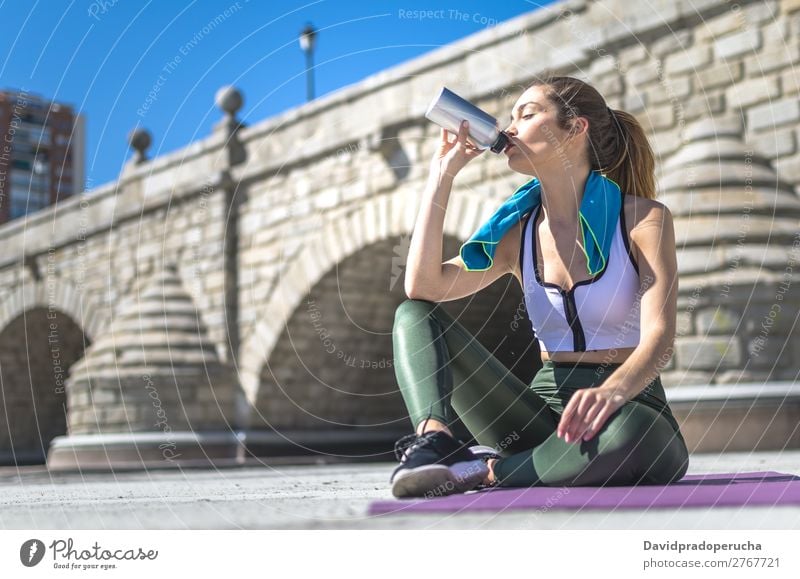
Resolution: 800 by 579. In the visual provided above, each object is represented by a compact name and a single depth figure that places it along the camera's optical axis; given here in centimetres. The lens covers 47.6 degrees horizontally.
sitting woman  203
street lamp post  966
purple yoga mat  178
